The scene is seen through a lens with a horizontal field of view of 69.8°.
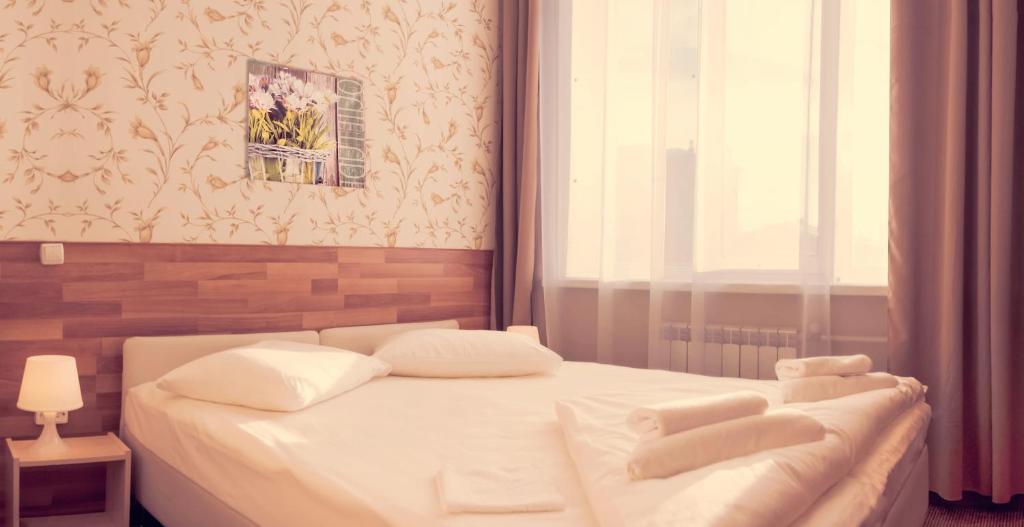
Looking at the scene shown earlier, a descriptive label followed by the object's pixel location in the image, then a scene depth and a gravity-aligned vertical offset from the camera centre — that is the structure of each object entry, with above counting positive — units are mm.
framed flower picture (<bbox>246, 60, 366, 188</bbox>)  3381 +662
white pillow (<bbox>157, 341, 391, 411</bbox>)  2383 -390
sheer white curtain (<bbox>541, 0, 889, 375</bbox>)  3402 +510
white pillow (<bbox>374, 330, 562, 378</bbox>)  3172 -391
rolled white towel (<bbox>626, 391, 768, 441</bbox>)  1631 -330
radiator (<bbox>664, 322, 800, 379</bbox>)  3525 -390
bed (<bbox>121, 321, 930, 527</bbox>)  1564 -479
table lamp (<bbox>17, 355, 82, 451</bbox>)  2533 -451
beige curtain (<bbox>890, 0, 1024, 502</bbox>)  2951 +184
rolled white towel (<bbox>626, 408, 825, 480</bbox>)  1485 -367
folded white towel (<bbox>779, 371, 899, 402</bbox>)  2336 -369
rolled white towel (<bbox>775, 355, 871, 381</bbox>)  2406 -311
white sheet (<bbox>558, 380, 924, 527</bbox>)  1250 -405
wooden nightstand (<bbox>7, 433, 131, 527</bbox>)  2463 -726
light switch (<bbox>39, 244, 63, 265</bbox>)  2809 +28
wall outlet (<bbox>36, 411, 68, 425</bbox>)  2625 -567
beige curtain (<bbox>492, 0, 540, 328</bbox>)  4277 +592
